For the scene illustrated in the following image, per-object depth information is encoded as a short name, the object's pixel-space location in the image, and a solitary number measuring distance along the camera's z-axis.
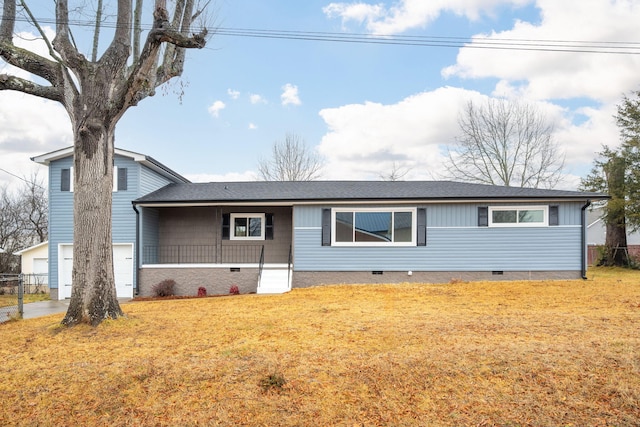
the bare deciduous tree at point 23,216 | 28.31
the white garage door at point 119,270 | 13.81
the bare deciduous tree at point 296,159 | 28.84
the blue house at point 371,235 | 12.70
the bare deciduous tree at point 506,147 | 26.33
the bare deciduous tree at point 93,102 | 6.79
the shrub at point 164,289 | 13.27
